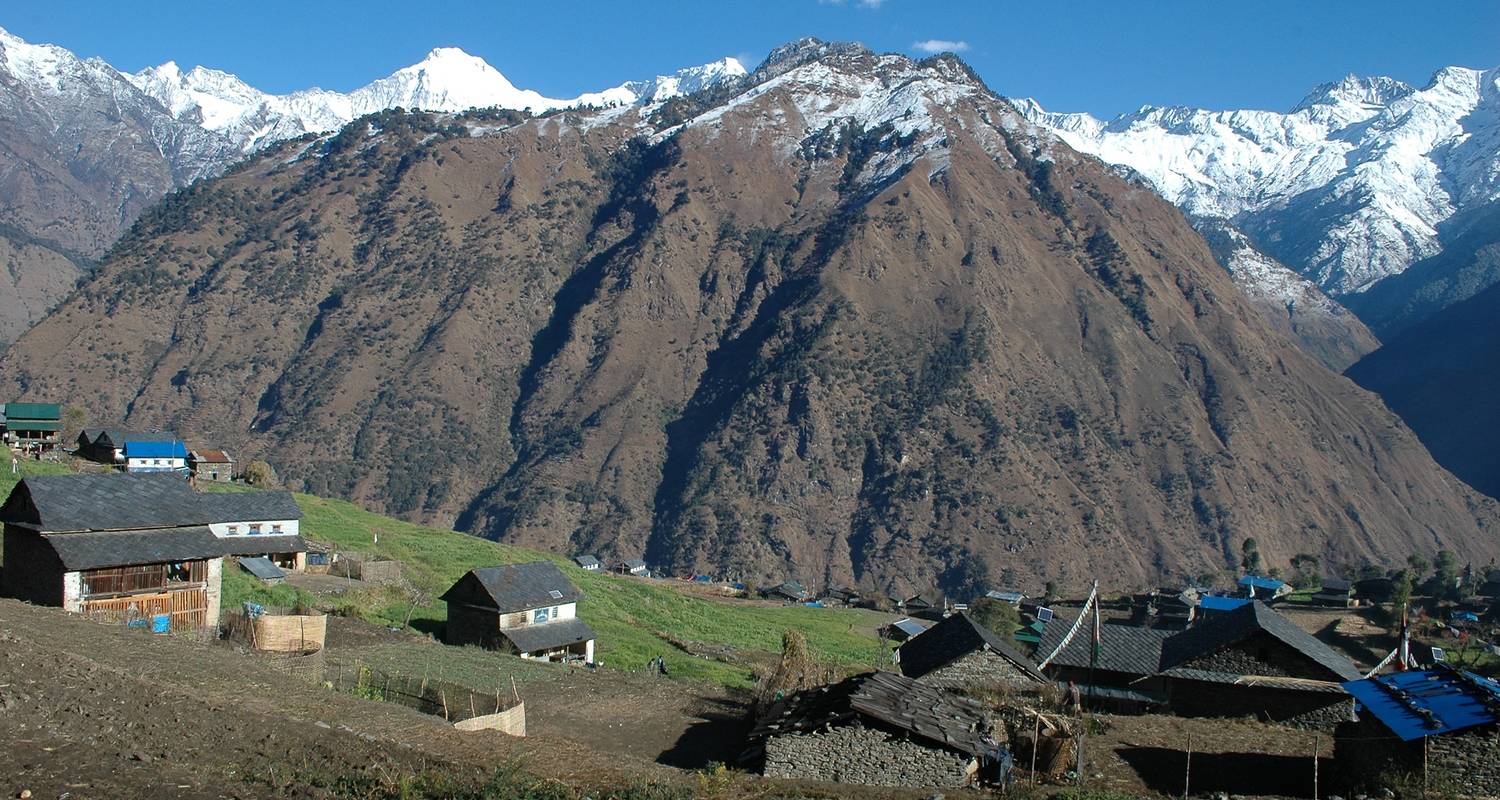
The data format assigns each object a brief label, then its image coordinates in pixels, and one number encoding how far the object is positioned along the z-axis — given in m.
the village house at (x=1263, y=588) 87.25
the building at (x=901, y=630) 67.81
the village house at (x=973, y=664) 32.16
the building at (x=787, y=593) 92.69
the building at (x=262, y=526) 45.47
